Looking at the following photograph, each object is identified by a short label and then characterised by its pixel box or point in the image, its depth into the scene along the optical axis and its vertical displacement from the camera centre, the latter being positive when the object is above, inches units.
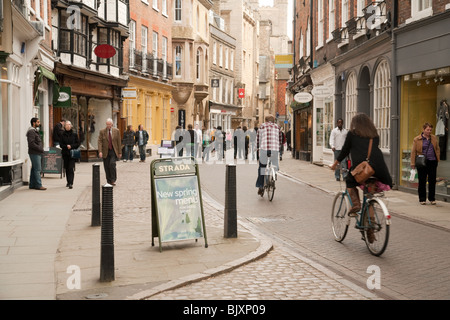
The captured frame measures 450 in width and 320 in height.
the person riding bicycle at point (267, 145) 596.1 -4.5
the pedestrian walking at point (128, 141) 1223.5 -0.6
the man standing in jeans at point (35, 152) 649.0 -10.7
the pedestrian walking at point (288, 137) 1812.7 +8.1
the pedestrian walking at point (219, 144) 1432.1 -8.1
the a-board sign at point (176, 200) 335.3 -30.7
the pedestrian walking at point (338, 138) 794.2 +2.0
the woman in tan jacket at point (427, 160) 558.3 -17.6
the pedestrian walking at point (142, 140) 1252.5 +1.1
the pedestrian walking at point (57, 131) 821.5 +12.7
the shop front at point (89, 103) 1109.7 +71.9
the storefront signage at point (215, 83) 2421.3 +210.0
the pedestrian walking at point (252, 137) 1558.6 +7.4
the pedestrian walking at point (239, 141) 1399.6 -1.9
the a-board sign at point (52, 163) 792.3 -26.4
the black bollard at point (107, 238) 270.7 -40.6
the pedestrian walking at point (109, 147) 689.0 -6.4
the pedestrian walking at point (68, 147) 698.8 -6.4
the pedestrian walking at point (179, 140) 1181.7 +0.8
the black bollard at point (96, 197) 428.5 -37.2
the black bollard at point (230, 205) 369.4 -36.4
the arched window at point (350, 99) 925.2 +58.8
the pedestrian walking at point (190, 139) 1192.8 +2.6
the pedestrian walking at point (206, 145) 1382.9 -10.1
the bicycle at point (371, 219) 324.8 -41.0
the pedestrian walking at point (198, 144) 1218.0 -7.1
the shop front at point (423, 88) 600.7 +50.9
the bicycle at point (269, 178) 587.8 -34.5
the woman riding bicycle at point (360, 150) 339.6 -5.6
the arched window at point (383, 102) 751.7 +44.0
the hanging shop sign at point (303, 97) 1085.8 +70.6
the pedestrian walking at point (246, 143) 1428.9 -6.3
